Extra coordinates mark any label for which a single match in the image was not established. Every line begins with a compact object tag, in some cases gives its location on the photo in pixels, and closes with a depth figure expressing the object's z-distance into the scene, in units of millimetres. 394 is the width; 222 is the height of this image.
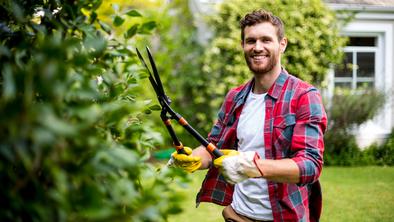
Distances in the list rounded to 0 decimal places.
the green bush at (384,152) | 9141
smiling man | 2498
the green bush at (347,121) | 8898
